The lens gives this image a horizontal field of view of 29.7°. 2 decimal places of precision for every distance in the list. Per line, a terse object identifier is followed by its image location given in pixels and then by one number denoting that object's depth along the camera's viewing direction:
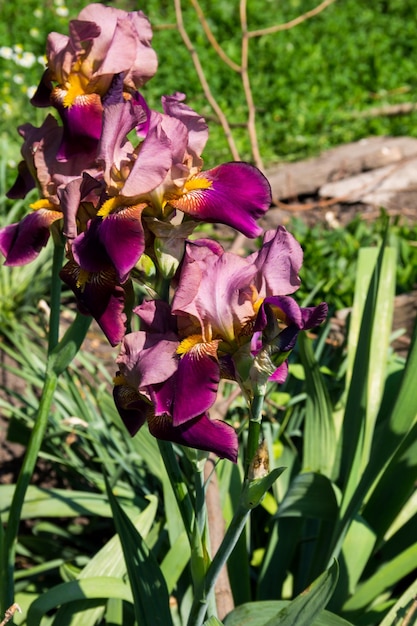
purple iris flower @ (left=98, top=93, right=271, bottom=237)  0.94
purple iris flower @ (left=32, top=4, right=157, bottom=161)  1.11
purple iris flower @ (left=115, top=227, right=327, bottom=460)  0.90
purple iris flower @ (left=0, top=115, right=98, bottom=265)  1.13
